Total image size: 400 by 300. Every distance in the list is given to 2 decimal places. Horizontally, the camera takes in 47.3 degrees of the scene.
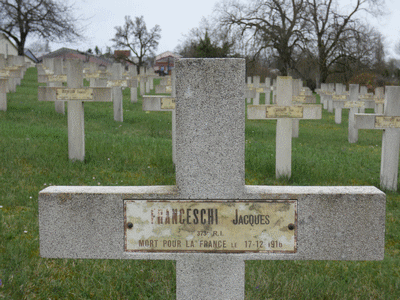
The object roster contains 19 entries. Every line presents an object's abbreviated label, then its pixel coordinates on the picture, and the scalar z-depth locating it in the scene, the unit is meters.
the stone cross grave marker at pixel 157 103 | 7.50
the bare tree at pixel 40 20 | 28.97
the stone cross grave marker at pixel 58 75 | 11.83
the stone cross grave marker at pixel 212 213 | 2.18
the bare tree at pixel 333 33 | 30.97
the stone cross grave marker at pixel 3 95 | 12.21
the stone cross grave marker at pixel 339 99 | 16.09
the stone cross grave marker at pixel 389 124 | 6.74
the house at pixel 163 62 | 82.48
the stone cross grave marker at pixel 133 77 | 16.73
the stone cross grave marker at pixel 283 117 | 7.02
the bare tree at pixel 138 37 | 50.41
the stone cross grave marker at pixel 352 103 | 12.73
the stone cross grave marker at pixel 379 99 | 14.15
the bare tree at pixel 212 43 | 26.08
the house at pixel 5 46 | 51.40
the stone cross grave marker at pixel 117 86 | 13.32
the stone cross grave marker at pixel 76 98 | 7.30
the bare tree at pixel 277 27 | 28.95
